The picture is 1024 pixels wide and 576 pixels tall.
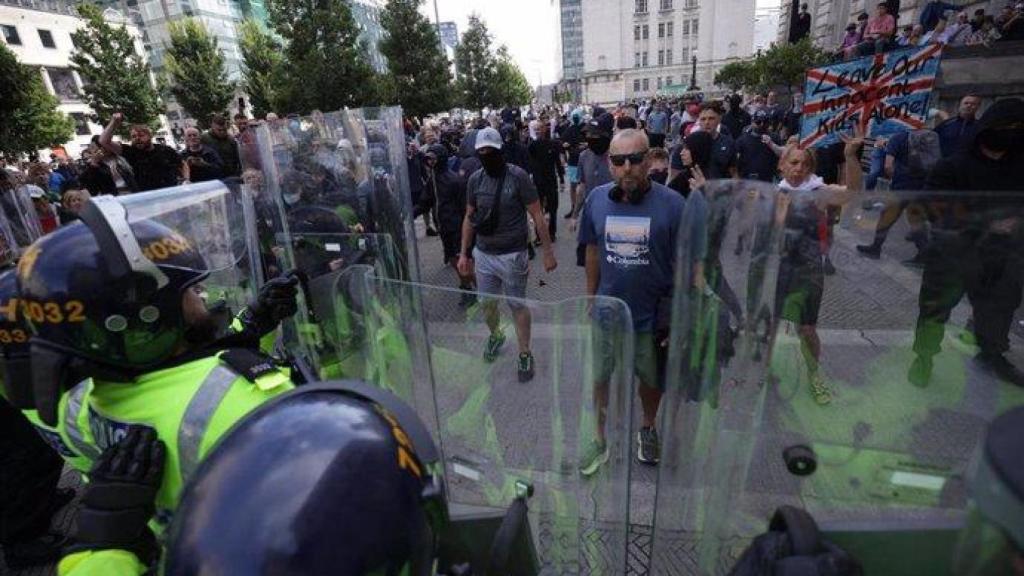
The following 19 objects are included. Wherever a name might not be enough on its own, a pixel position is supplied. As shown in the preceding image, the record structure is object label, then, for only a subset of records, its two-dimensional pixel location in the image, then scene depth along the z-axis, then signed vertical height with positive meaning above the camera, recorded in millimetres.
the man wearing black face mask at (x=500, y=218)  4141 -841
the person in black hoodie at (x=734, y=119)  8945 -539
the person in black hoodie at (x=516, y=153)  8070 -692
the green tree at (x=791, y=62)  17578 +656
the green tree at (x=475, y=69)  35312 +2704
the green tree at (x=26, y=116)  10875 +1071
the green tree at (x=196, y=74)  29422 +3314
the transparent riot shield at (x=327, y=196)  3990 -611
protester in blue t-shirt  2783 -739
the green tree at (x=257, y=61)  27000 +3516
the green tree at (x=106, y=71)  27500 +3639
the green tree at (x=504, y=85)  37144 +1678
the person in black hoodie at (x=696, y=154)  5601 -673
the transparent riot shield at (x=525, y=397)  1714 -1103
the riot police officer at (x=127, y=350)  1273 -517
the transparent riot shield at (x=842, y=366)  1187 -818
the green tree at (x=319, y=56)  19016 +2372
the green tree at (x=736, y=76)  25083 +641
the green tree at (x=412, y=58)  23283 +2498
